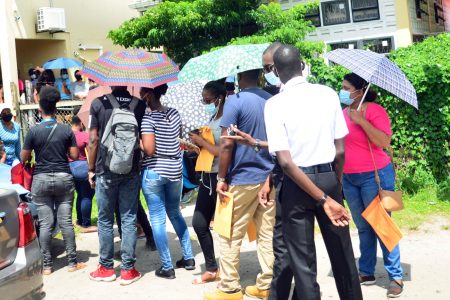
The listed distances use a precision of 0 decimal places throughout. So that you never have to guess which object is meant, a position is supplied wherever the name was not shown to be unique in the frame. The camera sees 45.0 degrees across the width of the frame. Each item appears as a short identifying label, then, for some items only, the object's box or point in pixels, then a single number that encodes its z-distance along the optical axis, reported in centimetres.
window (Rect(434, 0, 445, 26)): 1726
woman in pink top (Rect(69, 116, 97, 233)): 723
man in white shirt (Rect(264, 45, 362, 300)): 334
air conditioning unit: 1727
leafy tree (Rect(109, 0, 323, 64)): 1396
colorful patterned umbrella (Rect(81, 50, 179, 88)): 504
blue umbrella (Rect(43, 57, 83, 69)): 1669
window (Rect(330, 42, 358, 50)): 1611
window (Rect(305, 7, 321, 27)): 1659
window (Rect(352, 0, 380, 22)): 1579
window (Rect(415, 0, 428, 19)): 1659
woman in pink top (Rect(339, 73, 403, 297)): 457
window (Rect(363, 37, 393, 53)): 1581
